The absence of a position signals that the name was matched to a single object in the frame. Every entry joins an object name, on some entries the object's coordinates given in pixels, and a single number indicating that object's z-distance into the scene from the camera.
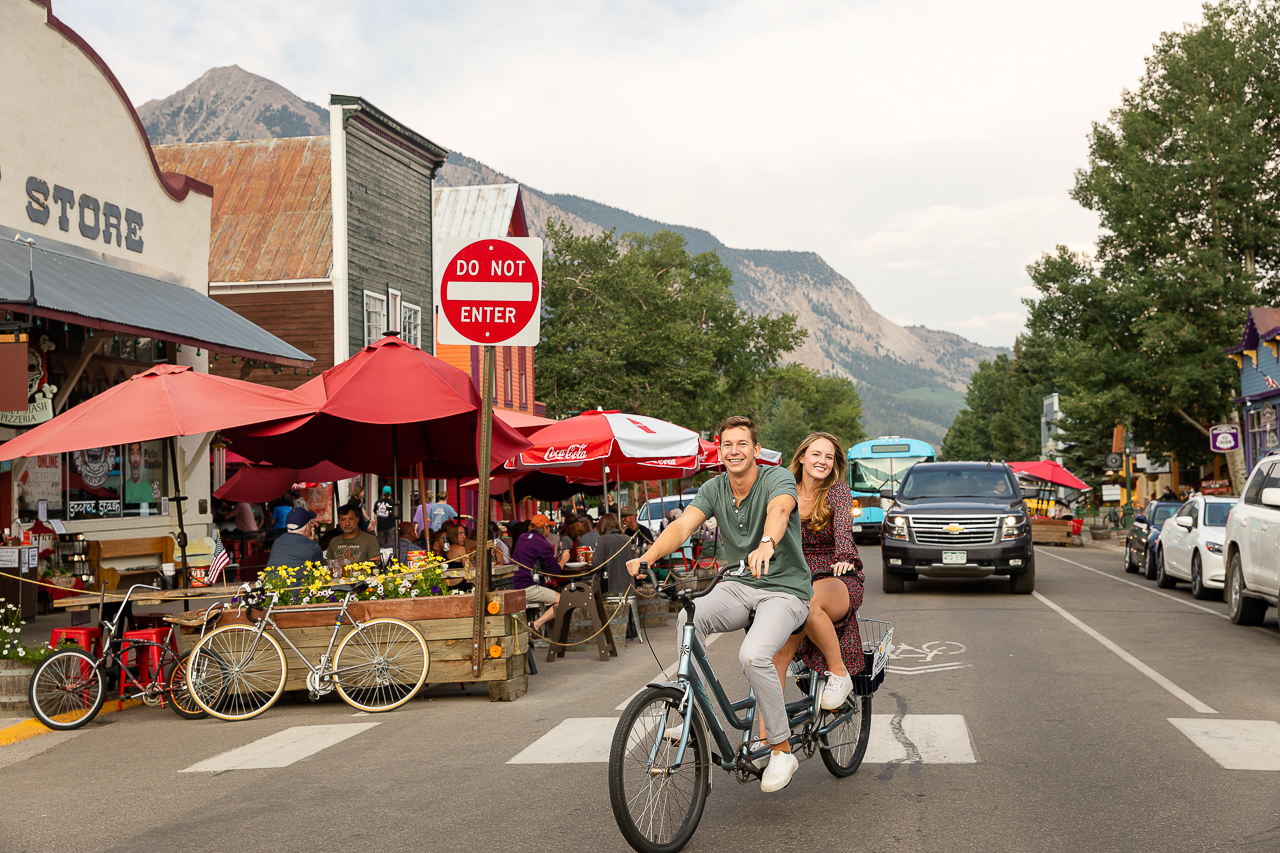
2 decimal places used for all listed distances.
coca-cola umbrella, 14.69
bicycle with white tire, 9.46
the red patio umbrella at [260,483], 19.72
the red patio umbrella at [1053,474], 50.22
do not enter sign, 9.52
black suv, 17.97
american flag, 10.78
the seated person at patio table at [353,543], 12.03
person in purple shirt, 13.04
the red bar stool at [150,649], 9.81
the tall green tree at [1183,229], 37.56
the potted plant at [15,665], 9.57
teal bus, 36.31
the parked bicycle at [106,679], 9.23
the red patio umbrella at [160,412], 10.05
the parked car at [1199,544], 17.84
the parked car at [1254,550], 13.12
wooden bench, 16.58
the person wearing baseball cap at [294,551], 10.79
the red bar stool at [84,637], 9.78
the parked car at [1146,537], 22.83
